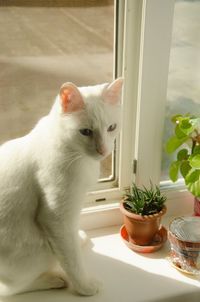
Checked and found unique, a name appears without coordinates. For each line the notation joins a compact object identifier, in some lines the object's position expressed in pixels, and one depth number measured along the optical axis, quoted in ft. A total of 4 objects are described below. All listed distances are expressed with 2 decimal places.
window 3.47
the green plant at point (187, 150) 3.61
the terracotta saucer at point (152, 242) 3.80
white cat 2.97
